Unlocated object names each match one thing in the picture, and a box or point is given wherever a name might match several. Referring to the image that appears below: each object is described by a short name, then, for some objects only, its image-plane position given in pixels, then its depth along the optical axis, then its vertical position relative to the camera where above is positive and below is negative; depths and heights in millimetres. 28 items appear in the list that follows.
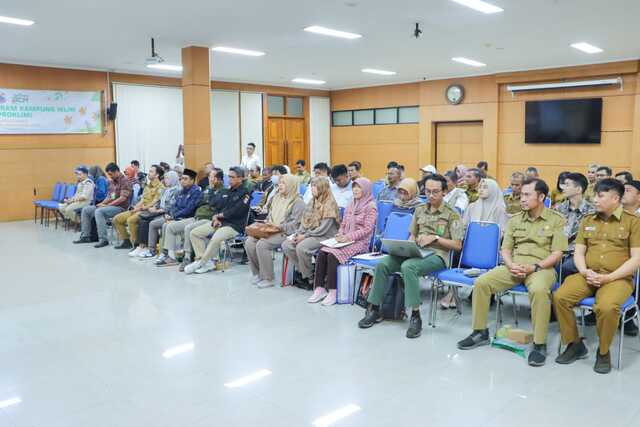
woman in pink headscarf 5301 -729
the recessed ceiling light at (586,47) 9617 +2007
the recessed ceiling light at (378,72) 12758 +2132
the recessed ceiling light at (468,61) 11156 +2071
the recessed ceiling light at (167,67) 11703 +2072
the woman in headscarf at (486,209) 5004 -425
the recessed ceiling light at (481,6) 6699 +1915
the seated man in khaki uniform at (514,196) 5828 -370
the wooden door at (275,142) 15633 +607
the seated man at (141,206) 7995 -592
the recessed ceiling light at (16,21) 7516 +1960
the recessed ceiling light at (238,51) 9799 +2039
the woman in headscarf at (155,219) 7488 -734
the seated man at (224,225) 6555 -731
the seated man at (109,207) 8406 -636
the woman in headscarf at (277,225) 5957 -684
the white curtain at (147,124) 12727 +960
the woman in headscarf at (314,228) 5629 -657
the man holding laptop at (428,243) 4508 -660
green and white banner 11148 +1118
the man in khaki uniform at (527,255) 4004 -687
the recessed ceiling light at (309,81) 14559 +2183
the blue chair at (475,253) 4453 -737
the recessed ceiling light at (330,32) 8227 +1973
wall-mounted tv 11898 +871
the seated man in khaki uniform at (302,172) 10339 -174
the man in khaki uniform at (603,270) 3629 -737
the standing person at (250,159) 11883 +103
